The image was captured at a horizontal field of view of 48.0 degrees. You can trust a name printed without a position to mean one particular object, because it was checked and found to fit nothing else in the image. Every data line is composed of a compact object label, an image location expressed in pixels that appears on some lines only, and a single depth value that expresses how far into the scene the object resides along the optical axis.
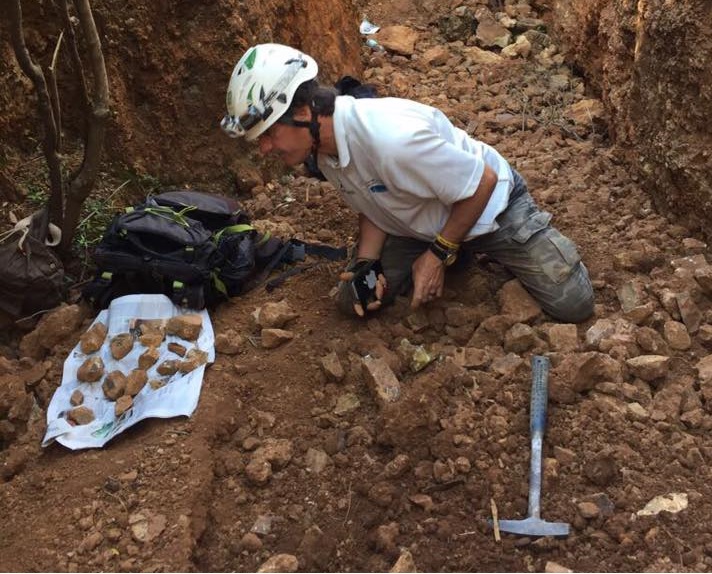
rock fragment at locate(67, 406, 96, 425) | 3.20
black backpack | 3.57
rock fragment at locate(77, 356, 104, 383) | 3.36
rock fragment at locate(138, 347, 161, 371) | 3.39
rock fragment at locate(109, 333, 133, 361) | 3.44
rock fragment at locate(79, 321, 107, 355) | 3.47
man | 3.02
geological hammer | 2.51
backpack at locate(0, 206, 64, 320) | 3.55
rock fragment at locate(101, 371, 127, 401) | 3.29
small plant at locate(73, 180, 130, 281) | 3.99
